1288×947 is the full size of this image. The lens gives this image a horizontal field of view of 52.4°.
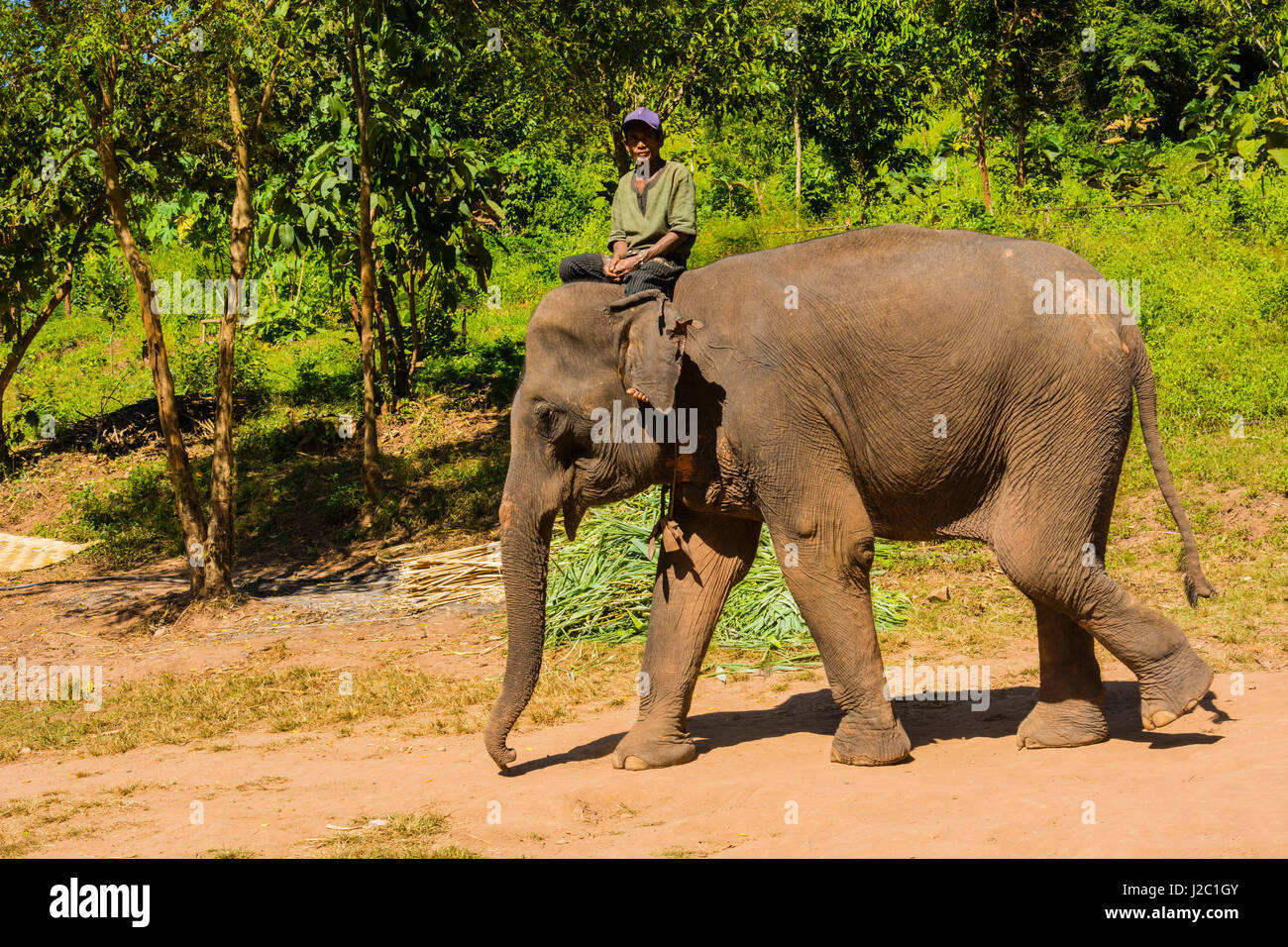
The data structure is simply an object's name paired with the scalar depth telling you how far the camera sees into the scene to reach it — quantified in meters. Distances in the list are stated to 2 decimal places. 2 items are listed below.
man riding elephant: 6.88
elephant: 6.37
